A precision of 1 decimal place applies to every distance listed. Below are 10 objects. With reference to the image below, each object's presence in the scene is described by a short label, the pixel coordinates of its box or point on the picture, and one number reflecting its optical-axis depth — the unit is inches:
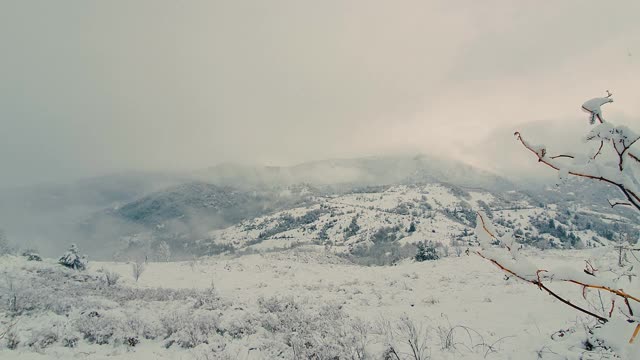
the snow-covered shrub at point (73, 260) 1060.5
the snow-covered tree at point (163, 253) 2811.8
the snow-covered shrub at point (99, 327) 361.7
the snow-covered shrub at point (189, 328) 344.8
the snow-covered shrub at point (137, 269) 1077.8
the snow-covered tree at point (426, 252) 1317.7
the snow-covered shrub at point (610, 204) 77.2
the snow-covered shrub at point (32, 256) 1096.1
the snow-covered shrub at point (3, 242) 1951.8
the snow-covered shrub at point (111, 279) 909.2
